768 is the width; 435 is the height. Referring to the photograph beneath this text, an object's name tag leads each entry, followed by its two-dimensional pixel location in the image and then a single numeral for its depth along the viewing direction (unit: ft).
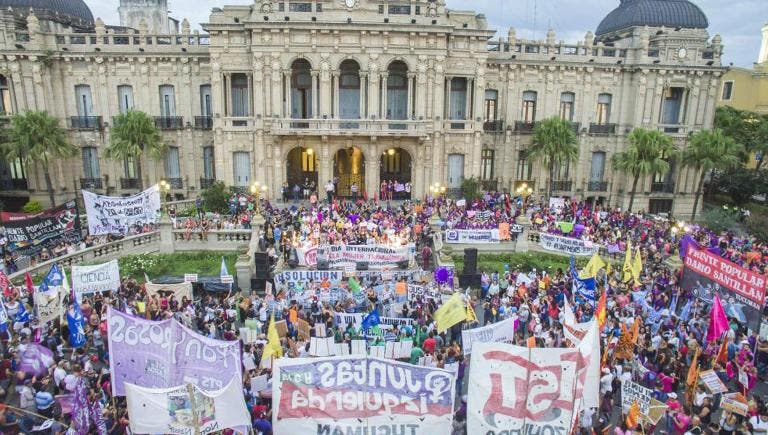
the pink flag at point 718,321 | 49.24
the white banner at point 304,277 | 70.69
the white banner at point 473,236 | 93.76
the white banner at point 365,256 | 80.89
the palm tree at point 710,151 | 124.77
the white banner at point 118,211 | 82.99
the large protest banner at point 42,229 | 73.77
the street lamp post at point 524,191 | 132.88
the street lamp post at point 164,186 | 111.71
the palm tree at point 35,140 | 115.34
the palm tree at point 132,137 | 119.55
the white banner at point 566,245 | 89.04
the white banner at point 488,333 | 50.34
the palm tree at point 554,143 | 126.31
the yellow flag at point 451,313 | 52.70
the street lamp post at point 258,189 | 117.72
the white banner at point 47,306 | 55.93
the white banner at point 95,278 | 61.05
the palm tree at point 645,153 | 123.85
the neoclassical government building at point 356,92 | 115.75
